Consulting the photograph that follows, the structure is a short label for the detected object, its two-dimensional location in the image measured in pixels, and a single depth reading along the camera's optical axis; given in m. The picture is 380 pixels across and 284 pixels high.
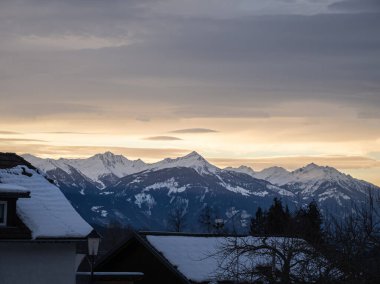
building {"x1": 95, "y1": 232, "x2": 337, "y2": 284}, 43.47
